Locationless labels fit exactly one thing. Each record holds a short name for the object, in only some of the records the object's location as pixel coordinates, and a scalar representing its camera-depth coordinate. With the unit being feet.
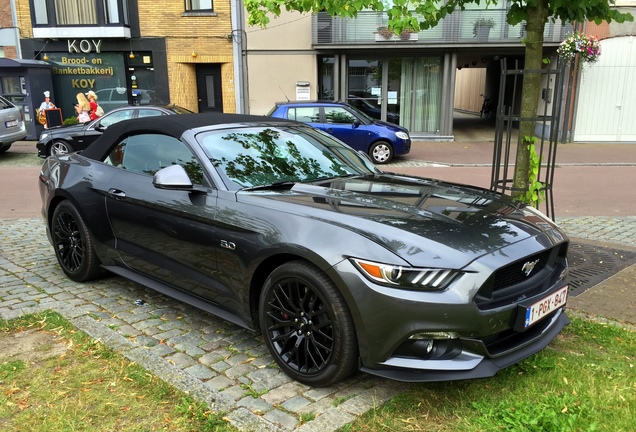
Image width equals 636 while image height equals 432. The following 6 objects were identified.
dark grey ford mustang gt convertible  8.91
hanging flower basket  54.65
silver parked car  45.88
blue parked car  44.37
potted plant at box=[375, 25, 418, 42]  59.06
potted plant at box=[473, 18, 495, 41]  58.85
